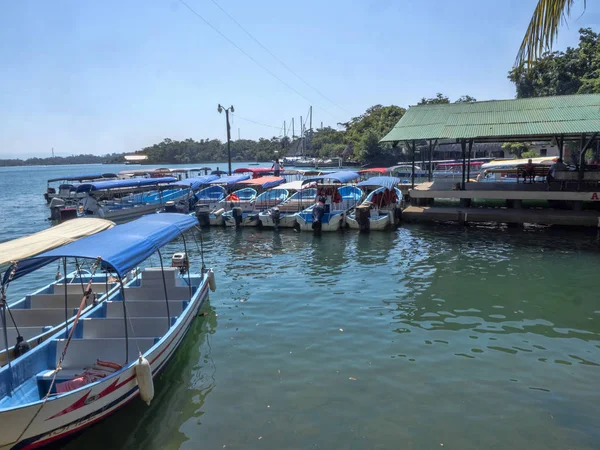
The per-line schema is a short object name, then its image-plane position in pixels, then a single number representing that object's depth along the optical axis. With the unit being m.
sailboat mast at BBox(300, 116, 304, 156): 102.81
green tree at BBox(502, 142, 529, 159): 46.49
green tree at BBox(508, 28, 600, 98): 43.31
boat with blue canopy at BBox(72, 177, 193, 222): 25.41
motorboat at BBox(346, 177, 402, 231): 21.38
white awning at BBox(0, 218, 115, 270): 6.94
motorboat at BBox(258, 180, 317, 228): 22.97
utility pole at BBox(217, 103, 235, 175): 34.38
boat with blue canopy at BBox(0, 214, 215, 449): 5.59
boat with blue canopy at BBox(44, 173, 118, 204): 31.89
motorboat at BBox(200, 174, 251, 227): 24.88
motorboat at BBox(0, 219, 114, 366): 7.13
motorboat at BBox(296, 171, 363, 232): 21.77
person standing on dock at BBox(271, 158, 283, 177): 34.74
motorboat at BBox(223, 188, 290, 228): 23.98
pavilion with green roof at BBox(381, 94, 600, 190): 19.98
